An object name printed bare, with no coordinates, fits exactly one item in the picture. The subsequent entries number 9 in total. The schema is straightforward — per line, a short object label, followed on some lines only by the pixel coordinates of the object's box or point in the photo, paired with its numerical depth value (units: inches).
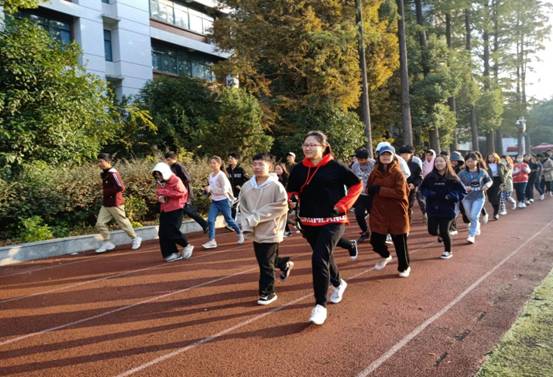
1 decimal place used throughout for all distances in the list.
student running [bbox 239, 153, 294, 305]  192.4
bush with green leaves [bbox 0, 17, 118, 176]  413.1
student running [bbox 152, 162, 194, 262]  290.2
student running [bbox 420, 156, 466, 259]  275.4
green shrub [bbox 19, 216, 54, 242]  351.6
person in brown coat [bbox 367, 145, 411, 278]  232.1
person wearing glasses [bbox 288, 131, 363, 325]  175.3
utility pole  709.5
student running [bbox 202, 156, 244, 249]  346.6
